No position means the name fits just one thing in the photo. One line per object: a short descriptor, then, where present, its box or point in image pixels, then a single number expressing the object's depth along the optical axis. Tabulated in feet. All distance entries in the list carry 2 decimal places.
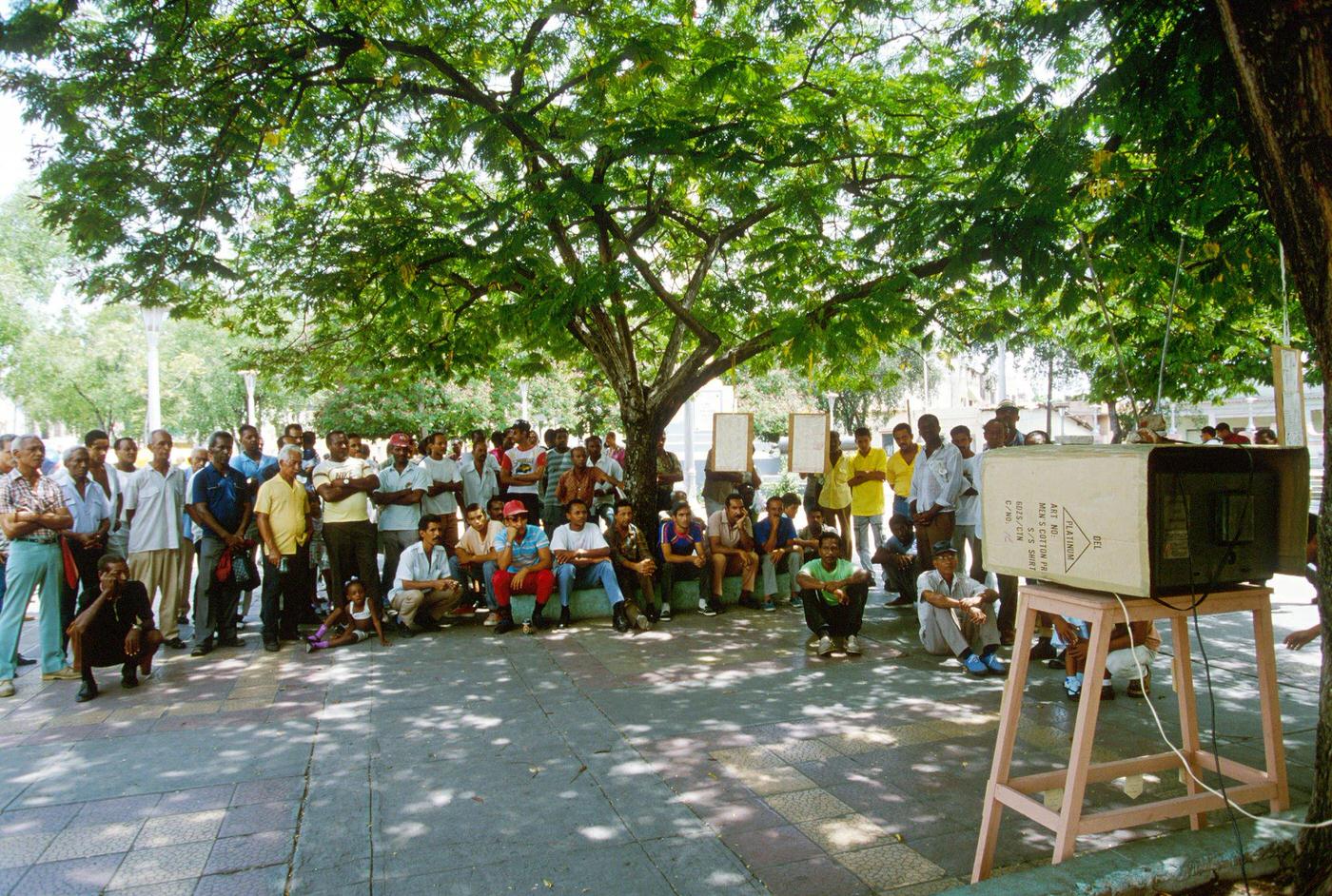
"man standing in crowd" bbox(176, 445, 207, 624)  27.96
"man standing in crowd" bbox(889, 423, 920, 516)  33.24
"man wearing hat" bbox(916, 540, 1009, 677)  23.15
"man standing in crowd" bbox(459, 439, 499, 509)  36.37
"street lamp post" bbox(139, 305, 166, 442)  56.24
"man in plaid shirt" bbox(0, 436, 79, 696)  22.62
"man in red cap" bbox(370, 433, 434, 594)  30.78
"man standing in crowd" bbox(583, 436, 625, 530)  37.14
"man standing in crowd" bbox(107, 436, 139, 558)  28.19
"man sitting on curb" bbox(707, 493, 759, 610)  32.35
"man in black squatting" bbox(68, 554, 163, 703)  21.90
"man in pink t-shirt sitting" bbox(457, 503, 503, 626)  29.89
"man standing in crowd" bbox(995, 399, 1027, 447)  27.91
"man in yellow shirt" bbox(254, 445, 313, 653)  26.99
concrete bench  29.27
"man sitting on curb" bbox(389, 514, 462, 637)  28.60
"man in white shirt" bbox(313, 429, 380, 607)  28.17
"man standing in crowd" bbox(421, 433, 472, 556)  33.01
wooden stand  10.55
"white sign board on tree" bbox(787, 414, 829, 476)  32.91
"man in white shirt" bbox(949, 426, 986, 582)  28.07
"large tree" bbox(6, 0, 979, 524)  23.85
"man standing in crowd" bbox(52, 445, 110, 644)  24.89
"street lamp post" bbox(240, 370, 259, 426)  91.34
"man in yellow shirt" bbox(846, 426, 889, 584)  35.37
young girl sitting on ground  27.32
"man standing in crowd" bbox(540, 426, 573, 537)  35.63
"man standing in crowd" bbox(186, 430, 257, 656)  26.96
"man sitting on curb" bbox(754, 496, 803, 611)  32.96
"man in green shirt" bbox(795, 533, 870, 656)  24.99
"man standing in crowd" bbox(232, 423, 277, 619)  31.04
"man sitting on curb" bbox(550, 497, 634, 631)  29.48
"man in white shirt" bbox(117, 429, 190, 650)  26.71
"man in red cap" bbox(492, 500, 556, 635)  28.84
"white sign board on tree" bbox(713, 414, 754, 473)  33.72
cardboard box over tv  10.18
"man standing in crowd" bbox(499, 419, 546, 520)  35.81
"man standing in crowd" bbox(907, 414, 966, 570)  28.60
